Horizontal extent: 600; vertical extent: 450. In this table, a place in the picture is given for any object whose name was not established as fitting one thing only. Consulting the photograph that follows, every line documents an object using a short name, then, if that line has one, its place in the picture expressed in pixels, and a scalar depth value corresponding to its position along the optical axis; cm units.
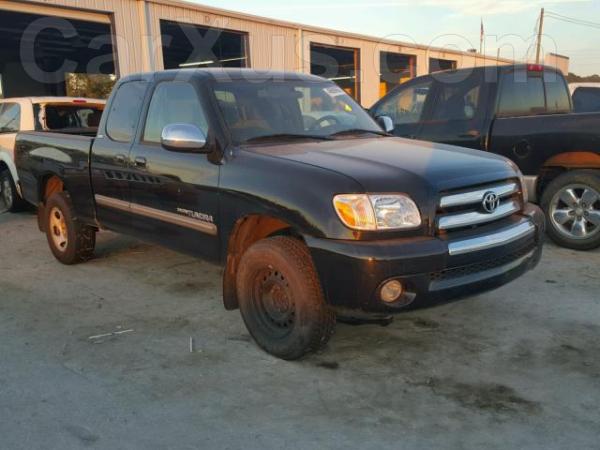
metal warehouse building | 1438
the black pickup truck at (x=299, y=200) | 304
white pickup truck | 796
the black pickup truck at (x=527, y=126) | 565
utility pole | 3284
